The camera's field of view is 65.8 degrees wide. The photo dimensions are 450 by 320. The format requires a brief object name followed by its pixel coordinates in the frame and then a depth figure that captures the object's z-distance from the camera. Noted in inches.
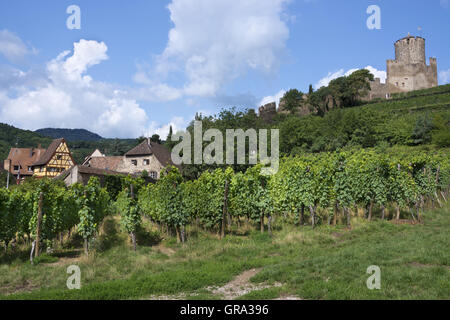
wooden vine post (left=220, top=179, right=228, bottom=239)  628.0
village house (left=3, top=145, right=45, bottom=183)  2554.6
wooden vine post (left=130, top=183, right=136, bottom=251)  527.5
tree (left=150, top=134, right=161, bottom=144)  3398.4
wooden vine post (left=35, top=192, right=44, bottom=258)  477.8
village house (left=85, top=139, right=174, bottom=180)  1939.0
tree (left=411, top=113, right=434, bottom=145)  1694.6
